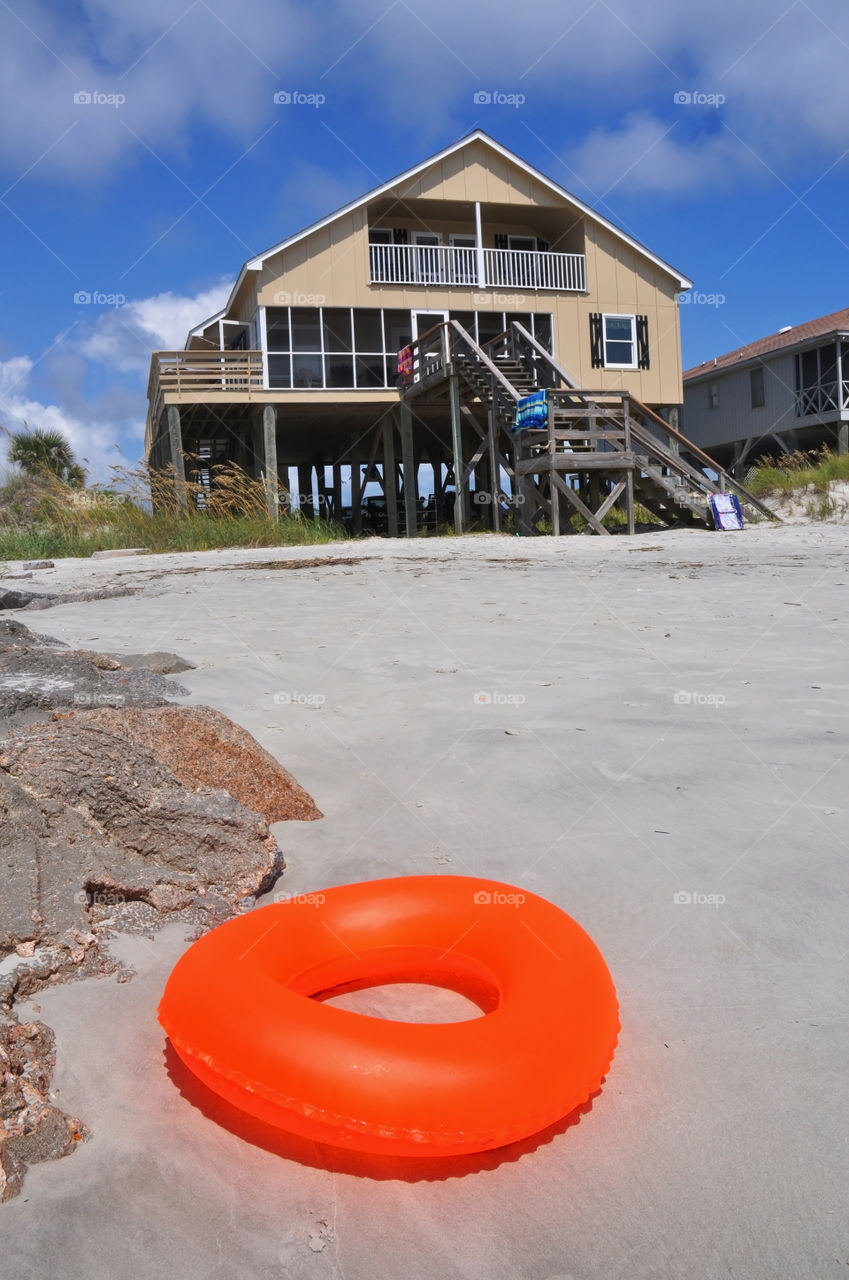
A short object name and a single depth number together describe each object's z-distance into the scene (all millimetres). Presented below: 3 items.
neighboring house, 27828
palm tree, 27344
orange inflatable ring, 1858
